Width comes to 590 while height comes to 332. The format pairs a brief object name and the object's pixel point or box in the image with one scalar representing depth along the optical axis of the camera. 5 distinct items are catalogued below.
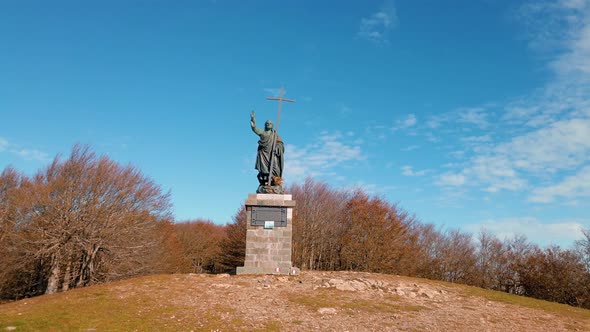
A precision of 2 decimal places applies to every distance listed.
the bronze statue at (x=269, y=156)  19.48
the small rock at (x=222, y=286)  14.94
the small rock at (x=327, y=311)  12.09
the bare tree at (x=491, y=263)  40.03
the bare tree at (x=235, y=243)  39.29
